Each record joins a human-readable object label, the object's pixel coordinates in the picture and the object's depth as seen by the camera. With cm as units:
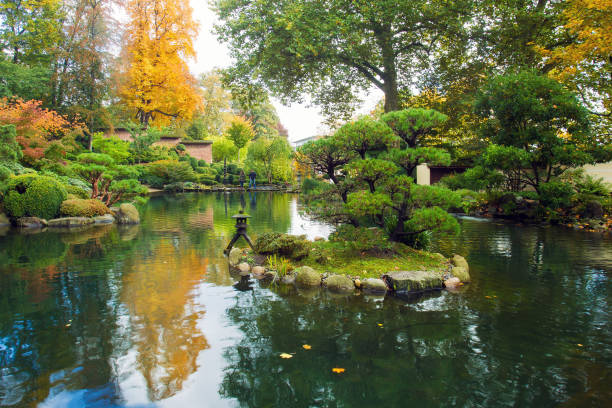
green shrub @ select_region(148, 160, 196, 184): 2616
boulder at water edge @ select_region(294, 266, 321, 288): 581
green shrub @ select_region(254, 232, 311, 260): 664
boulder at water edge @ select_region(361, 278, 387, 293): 552
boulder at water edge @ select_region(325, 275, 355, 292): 561
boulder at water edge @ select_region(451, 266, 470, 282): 591
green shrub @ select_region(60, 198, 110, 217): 1151
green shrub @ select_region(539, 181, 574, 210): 1159
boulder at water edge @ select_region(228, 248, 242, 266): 693
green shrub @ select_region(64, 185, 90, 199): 1276
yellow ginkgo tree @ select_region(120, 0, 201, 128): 2600
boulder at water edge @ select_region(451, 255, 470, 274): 631
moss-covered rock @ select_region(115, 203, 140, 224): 1188
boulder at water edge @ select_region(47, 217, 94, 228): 1104
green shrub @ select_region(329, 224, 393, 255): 639
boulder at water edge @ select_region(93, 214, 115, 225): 1184
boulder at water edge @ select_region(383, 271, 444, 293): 554
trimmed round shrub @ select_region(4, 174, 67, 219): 1102
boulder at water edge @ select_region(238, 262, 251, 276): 658
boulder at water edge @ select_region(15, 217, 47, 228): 1095
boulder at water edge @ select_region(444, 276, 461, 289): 573
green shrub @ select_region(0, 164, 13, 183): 1138
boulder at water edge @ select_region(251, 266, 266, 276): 640
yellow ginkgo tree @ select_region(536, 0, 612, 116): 1024
